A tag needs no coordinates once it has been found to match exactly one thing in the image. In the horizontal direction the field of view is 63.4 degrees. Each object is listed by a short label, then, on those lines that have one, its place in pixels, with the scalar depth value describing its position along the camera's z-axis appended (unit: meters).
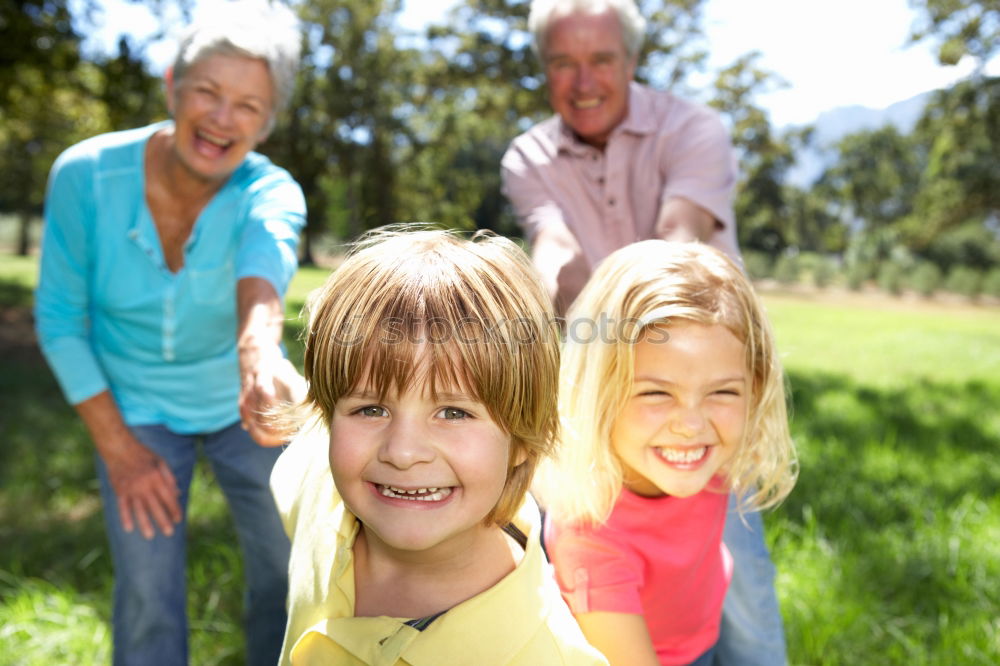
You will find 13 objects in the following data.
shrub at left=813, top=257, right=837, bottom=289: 32.47
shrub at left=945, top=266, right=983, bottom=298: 28.58
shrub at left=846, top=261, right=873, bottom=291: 30.98
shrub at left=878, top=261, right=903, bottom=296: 29.80
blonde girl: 1.50
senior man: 2.32
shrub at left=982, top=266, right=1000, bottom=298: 28.09
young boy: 1.18
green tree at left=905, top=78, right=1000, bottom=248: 16.48
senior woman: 2.08
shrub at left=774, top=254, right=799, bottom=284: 33.50
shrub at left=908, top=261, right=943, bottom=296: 29.36
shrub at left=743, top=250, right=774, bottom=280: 32.45
